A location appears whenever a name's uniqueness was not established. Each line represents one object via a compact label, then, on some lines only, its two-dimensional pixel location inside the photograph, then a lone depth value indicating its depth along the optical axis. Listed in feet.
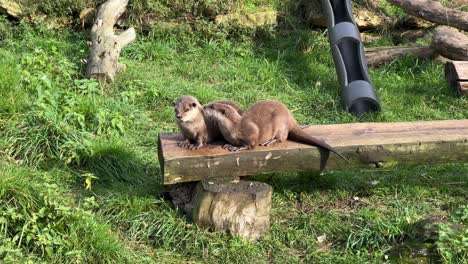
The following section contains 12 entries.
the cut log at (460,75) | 25.49
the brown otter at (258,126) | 16.33
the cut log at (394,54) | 28.37
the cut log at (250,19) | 28.99
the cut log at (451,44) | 27.14
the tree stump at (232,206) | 15.97
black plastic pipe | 24.36
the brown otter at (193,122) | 16.38
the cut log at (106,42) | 24.08
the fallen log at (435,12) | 28.22
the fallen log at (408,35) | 30.96
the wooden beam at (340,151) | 16.16
